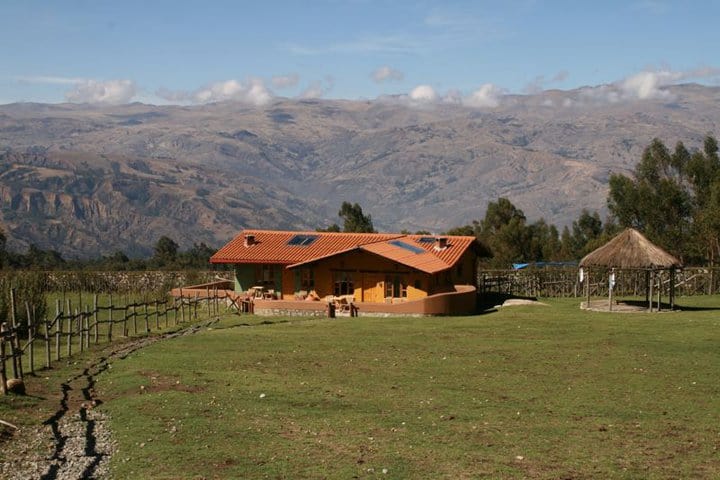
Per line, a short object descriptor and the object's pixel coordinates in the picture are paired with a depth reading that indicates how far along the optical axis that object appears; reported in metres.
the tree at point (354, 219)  87.25
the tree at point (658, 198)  83.94
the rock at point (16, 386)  21.81
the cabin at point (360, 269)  47.34
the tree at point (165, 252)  113.12
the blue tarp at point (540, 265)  70.12
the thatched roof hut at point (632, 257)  43.69
